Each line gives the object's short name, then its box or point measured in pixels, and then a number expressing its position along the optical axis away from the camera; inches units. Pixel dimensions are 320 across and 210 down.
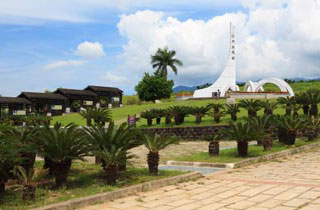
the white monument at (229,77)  2191.2
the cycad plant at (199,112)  908.6
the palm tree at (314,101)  764.6
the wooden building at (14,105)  1769.2
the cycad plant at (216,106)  885.2
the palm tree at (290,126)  570.6
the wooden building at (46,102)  1857.8
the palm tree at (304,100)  775.7
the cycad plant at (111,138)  323.3
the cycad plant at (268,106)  819.4
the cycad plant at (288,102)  779.8
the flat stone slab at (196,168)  397.3
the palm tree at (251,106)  834.8
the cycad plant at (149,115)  1005.6
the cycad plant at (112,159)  296.7
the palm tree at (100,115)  971.9
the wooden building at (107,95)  2107.5
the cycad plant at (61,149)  285.6
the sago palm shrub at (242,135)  474.9
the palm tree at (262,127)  495.5
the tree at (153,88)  2124.8
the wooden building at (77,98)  1959.9
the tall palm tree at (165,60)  2480.3
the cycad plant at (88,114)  970.0
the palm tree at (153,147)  345.7
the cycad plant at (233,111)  862.5
